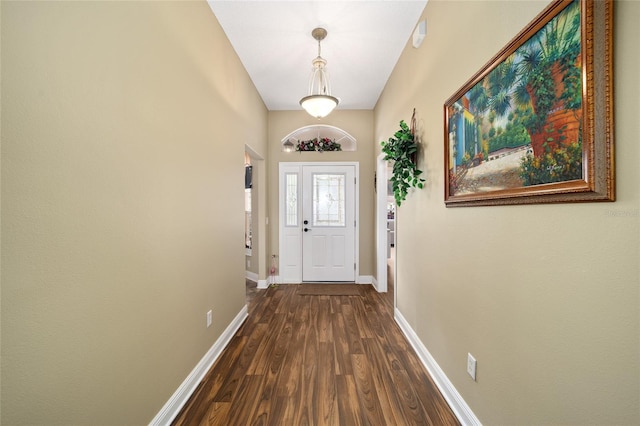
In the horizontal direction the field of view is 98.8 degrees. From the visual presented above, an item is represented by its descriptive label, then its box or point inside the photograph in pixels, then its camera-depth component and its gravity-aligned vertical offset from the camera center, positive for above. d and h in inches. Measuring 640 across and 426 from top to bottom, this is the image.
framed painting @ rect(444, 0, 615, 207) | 31.5 +14.5
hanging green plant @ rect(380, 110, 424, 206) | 94.1 +19.0
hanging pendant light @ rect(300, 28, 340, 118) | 96.3 +40.5
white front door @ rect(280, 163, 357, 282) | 176.6 -7.1
